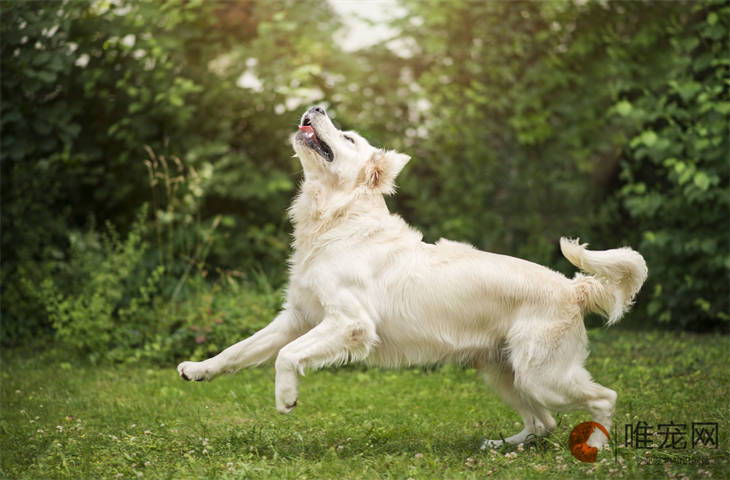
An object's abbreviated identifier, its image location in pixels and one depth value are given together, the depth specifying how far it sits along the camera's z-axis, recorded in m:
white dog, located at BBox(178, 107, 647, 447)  3.85
